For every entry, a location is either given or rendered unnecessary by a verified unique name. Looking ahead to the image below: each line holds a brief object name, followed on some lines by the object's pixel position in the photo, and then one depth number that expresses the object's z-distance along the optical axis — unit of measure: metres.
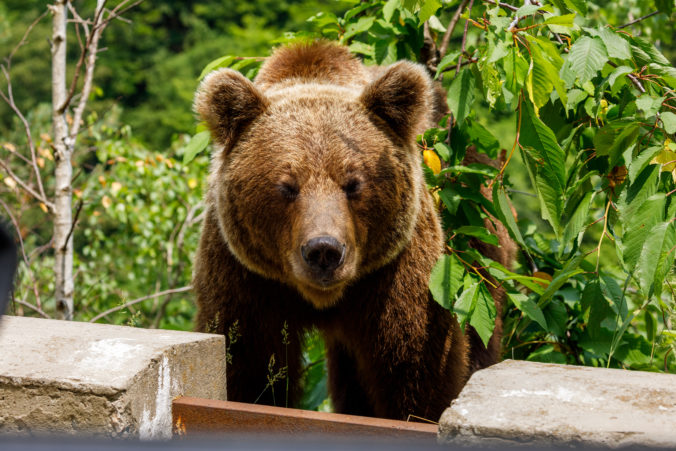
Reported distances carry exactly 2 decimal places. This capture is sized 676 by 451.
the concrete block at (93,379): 4.41
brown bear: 6.59
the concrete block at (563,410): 3.61
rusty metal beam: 4.45
